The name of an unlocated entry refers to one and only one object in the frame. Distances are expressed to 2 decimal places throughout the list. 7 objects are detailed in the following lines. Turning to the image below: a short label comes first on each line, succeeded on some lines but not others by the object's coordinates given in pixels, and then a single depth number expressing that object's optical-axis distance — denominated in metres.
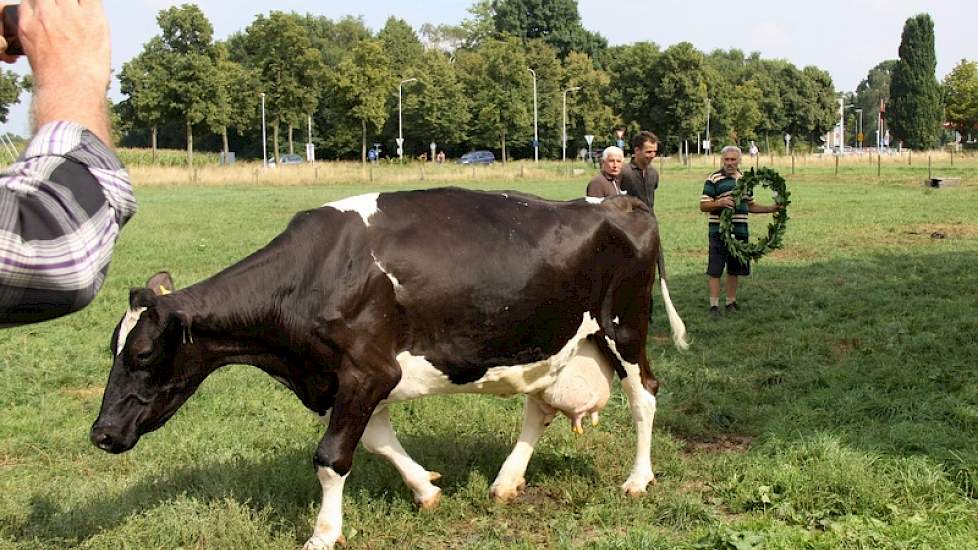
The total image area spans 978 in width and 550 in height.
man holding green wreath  11.16
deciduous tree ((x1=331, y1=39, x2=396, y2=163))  57.12
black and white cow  4.69
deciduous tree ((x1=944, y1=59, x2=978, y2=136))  74.38
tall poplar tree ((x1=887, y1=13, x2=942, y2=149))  78.19
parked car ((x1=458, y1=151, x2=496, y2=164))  72.25
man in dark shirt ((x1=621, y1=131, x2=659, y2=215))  10.45
